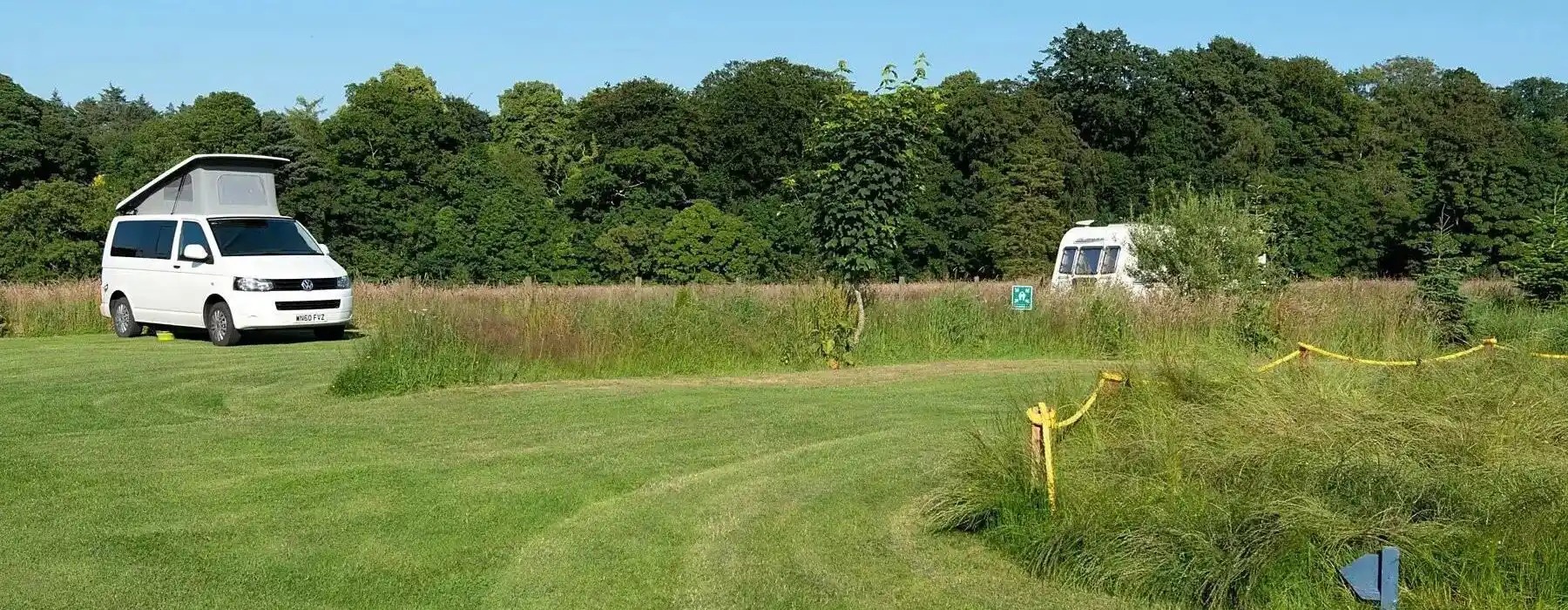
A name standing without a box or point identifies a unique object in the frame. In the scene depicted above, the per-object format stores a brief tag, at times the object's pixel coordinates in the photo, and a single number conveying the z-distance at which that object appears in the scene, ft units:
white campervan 57.98
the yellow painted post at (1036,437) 20.53
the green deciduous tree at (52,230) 162.71
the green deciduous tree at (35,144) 178.40
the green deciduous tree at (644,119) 194.18
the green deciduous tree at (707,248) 174.19
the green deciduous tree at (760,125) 195.31
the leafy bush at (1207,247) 70.49
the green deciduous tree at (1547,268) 64.39
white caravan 85.05
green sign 61.62
